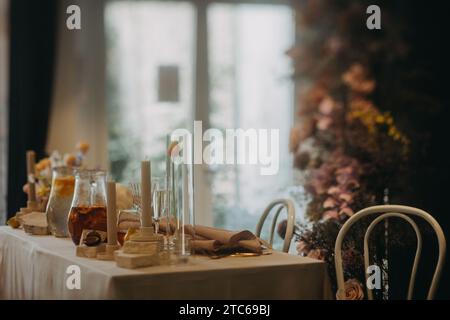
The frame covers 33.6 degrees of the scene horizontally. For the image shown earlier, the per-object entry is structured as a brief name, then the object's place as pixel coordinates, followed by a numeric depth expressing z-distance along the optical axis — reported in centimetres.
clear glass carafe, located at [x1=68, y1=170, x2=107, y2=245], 227
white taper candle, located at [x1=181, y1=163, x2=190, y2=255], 204
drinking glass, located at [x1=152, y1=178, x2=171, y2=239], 219
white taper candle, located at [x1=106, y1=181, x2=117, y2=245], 205
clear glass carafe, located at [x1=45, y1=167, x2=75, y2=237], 255
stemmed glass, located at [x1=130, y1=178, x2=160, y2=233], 221
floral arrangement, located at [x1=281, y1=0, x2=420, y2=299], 350
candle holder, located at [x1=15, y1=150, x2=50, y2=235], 264
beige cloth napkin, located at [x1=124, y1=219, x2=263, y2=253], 212
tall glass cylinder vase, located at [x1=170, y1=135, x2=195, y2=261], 203
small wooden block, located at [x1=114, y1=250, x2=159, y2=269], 190
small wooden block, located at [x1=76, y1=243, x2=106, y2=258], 209
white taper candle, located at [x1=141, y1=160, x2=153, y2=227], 200
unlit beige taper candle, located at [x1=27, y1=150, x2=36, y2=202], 298
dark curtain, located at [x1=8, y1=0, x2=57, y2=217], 436
